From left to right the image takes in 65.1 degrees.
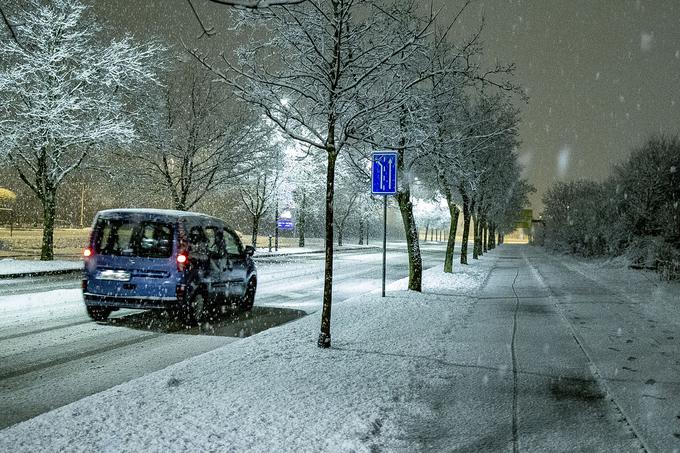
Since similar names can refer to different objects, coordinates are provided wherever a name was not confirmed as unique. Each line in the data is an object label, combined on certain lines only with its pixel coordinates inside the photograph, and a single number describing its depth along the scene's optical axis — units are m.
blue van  8.34
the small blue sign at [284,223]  38.36
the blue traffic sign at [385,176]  10.90
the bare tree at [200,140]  26.78
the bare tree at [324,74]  7.14
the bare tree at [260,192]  37.69
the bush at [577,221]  36.31
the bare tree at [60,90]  20.05
